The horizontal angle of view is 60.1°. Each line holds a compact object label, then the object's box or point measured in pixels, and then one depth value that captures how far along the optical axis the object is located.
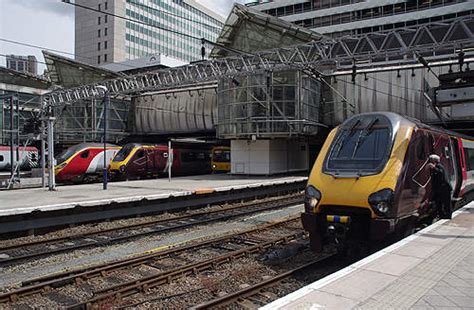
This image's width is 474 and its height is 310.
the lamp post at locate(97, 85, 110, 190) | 17.14
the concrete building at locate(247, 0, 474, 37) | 52.41
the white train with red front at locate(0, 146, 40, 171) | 35.28
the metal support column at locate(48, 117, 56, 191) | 17.17
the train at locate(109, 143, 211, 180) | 25.61
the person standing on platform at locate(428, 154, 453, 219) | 8.56
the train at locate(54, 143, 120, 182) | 24.81
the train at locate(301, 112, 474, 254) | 6.99
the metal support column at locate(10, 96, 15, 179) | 18.80
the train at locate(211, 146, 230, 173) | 30.84
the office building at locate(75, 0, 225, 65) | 83.19
